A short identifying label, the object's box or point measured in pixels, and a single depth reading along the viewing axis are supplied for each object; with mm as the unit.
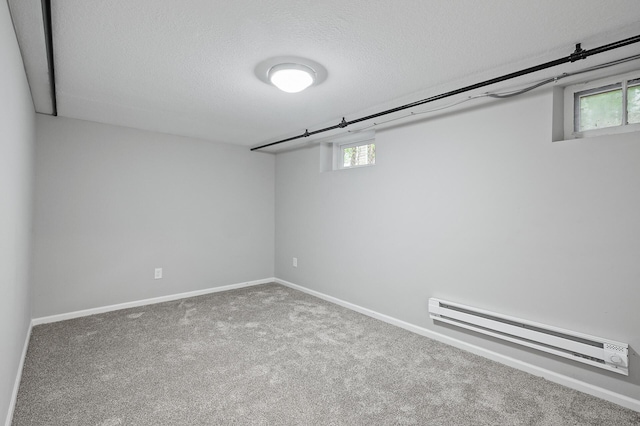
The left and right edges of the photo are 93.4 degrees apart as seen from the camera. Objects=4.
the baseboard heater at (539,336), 1938
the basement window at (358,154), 3773
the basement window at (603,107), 2008
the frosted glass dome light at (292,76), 1999
